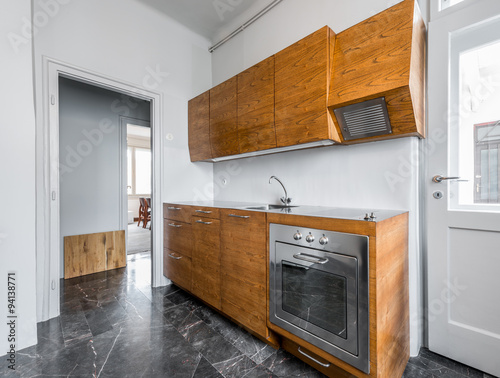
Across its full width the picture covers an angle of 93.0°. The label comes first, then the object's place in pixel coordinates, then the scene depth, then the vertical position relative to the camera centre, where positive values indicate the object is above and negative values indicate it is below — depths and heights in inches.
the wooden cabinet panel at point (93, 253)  119.0 -33.7
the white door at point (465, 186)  54.2 +0.2
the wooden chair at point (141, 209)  268.4 -23.1
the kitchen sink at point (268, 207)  88.8 -7.1
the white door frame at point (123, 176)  139.6 +8.1
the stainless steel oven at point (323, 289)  46.2 -22.4
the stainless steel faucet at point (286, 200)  86.3 -4.3
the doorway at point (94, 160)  122.3 +16.8
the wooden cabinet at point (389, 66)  52.5 +28.9
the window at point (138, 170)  325.1 +27.0
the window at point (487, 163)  54.4 +5.6
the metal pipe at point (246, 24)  95.8 +73.9
